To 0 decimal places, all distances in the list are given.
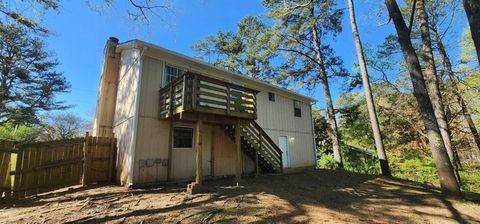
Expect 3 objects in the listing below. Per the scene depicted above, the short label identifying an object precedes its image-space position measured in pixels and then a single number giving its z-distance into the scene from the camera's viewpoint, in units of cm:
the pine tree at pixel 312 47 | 1870
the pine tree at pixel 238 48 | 2414
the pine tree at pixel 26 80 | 1947
